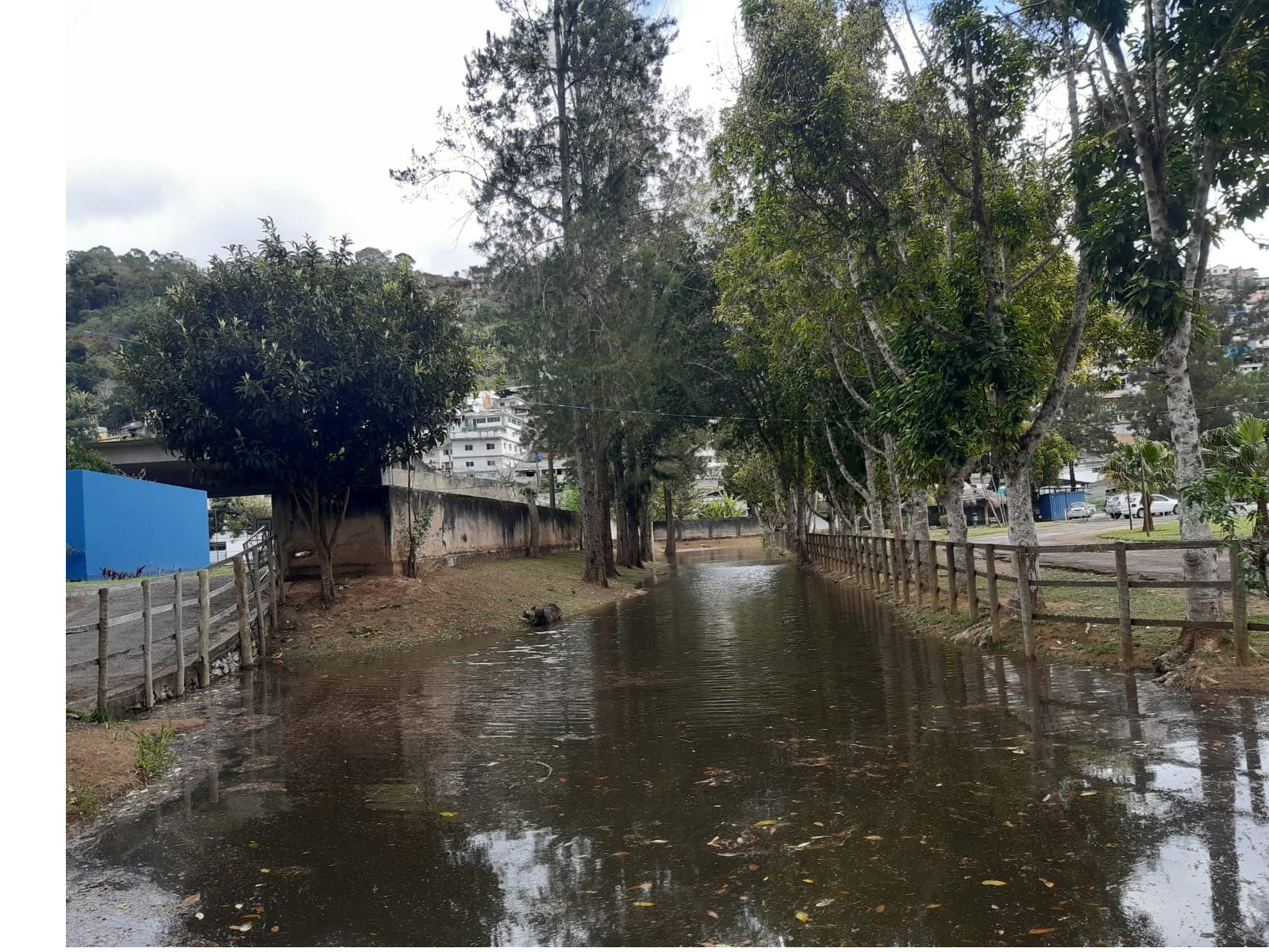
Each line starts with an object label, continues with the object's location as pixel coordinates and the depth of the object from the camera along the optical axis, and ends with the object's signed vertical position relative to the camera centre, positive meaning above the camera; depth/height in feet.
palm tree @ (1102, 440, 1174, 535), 99.09 +3.79
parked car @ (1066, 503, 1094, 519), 217.05 -2.25
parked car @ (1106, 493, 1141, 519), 178.50 -1.05
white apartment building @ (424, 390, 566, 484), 382.83 +34.87
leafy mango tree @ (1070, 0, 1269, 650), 30.48 +12.14
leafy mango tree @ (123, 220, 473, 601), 55.93 +10.08
